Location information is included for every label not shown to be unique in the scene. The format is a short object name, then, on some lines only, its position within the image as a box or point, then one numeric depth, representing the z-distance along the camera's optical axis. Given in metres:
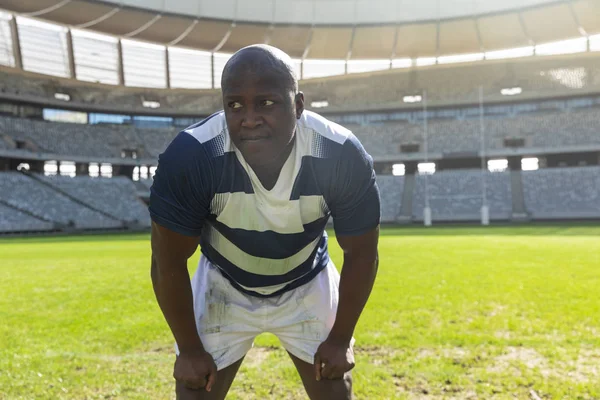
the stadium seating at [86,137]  41.31
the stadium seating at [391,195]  38.91
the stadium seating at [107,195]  37.91
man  1.78
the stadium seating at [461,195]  36.94
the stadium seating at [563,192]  34.62
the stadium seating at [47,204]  33.91
